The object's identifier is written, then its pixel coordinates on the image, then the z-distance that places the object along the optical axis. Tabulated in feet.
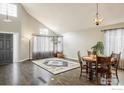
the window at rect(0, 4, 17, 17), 8.66
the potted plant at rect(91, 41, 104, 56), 5.75
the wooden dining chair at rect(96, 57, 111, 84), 6.29
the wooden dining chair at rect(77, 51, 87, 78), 6.55
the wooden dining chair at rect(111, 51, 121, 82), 5.92
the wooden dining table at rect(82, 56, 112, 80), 6.54
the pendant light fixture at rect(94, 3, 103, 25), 5.95
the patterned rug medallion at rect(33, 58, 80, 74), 8.20
